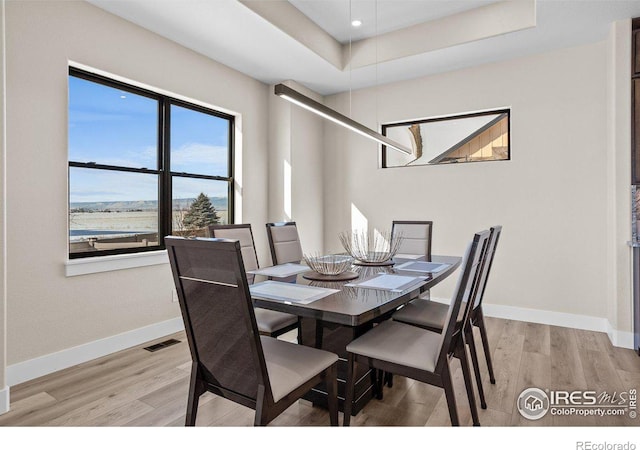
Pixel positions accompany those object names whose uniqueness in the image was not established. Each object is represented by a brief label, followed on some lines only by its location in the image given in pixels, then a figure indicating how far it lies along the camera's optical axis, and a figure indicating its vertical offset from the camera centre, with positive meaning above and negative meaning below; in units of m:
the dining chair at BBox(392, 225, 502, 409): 2.17 -0.58
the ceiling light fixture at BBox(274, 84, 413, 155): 2.10 +0.74
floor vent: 3.04 -1.01
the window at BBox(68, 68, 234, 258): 2.92 +0.50
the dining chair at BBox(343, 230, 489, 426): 1.62 -0.59
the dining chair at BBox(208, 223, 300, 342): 2.33 -0.33
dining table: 1.57 -0.35
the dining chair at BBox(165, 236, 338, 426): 1.35 -0.48
